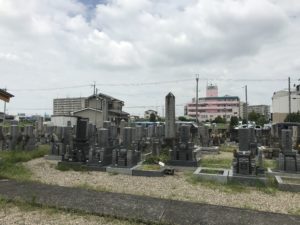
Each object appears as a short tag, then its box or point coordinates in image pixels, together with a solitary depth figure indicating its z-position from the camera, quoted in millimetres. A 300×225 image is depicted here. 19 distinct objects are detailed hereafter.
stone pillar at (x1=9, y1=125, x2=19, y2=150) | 16469
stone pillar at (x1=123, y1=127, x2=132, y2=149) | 11633
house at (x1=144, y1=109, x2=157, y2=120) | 85562
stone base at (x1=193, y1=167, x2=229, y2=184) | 9088
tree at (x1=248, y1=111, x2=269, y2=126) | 71881
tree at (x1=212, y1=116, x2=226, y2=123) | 75875
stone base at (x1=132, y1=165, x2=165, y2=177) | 9948
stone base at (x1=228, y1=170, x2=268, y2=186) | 8766
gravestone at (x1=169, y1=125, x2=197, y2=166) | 11977
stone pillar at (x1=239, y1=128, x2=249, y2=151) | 10219
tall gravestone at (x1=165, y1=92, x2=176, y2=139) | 14766
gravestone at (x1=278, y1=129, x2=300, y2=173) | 10047
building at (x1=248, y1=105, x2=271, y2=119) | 124662
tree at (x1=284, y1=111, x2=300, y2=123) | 50209
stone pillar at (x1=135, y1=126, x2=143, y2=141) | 16156
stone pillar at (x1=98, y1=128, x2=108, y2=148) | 12039
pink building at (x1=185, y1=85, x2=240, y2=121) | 97250
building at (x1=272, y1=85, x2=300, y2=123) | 72000
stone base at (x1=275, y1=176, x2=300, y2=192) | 8055
